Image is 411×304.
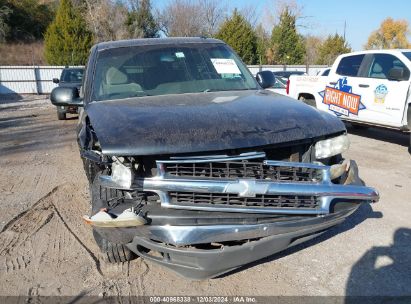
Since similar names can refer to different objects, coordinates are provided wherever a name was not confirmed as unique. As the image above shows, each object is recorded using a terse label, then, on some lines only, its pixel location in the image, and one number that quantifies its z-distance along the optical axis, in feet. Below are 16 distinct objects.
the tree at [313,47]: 150.13
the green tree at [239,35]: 104.78
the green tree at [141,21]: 119.14
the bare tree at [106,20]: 111.75
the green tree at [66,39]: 95.55
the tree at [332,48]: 135.05
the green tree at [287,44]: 124.26
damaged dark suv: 8.30
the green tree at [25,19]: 121.70
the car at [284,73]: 55.59
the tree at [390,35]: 239.71
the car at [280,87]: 38.44
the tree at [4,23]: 117.01
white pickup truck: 24.02
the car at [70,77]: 47.67
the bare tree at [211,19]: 142.00
